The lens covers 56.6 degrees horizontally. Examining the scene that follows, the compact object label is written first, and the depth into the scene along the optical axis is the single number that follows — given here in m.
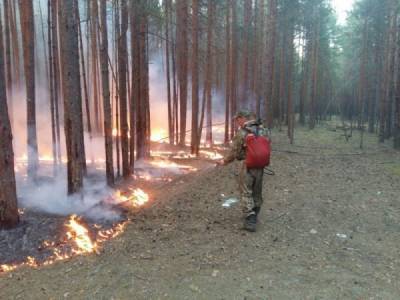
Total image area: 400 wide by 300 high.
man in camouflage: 5.96
